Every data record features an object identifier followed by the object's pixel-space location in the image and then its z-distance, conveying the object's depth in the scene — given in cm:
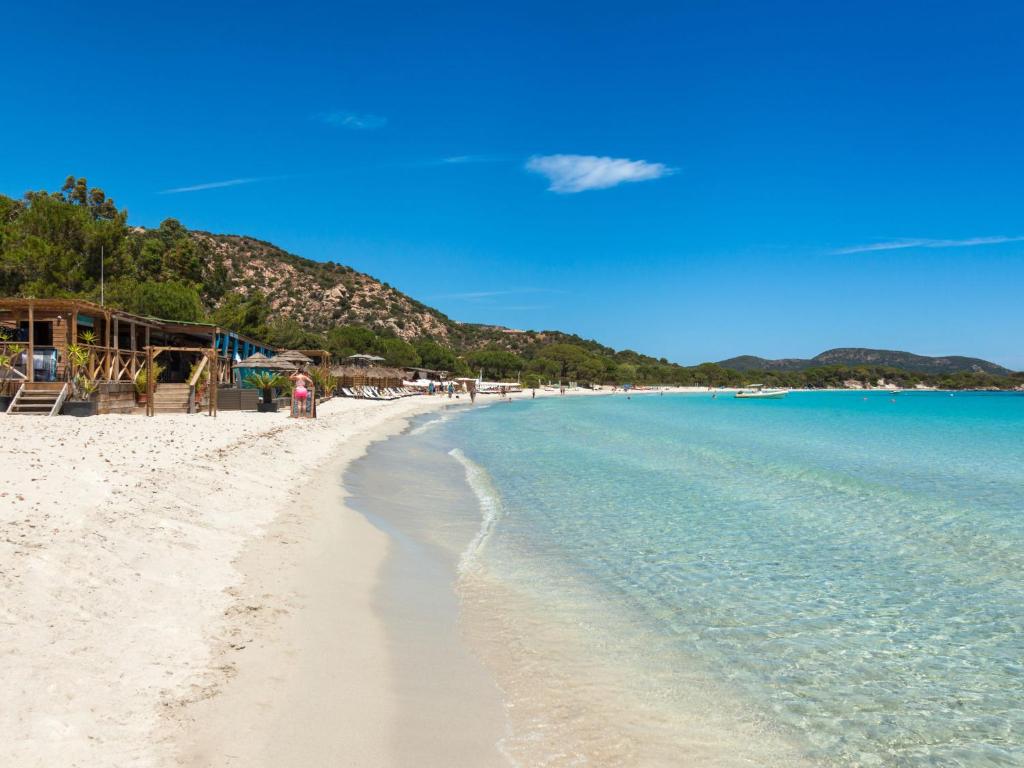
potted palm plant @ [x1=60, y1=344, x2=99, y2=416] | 1554
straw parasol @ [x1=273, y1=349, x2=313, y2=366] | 2894
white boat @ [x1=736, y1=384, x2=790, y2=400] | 10619
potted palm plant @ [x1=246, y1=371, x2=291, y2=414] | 2255
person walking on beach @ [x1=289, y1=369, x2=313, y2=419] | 2052
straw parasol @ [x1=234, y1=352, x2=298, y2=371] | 2422
